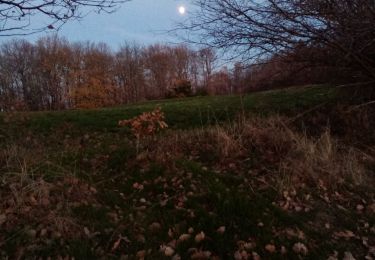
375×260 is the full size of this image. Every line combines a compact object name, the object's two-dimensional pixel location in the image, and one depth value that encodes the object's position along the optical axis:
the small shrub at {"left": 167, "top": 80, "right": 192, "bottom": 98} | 31.83
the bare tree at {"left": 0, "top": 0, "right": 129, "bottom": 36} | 5.01
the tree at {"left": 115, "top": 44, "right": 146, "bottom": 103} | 45.69
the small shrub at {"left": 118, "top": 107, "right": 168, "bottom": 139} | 6.86
